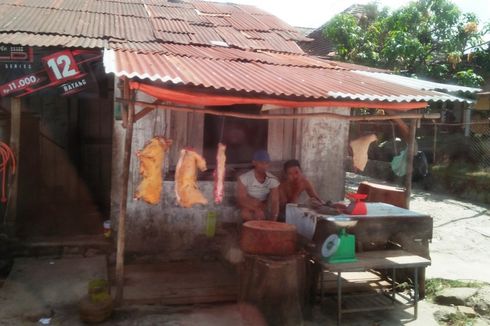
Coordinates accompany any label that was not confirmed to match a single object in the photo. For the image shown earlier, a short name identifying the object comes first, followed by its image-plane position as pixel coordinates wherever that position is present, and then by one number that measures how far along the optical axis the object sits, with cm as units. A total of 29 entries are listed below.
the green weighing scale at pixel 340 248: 481
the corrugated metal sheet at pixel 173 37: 671
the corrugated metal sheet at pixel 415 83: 559
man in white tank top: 606
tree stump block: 463
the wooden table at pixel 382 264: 479
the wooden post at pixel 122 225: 471
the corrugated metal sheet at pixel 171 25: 727
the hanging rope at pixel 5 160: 618
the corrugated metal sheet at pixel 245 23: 832
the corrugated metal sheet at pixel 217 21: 820
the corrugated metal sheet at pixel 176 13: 812
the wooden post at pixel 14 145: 626
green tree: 1374
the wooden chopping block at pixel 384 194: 651
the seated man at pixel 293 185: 652
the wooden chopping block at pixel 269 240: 479
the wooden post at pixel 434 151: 1459
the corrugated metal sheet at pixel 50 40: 564
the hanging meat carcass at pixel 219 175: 516
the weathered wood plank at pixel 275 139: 701
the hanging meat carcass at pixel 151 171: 478
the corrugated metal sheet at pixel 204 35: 699
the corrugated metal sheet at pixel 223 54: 595
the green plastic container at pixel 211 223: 657
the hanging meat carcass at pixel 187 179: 498
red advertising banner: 596
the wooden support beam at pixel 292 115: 448
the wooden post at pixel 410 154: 595
